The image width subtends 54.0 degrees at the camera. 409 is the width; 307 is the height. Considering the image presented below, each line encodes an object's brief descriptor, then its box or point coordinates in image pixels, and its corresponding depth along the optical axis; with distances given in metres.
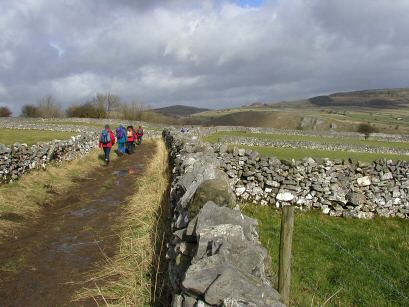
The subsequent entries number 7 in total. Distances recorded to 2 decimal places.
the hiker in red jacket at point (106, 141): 19.83
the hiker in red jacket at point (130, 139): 24.70
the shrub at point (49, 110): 92.13
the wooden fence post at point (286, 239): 5.04
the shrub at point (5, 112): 99.49
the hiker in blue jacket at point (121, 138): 22.75
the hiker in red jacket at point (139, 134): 33.44
